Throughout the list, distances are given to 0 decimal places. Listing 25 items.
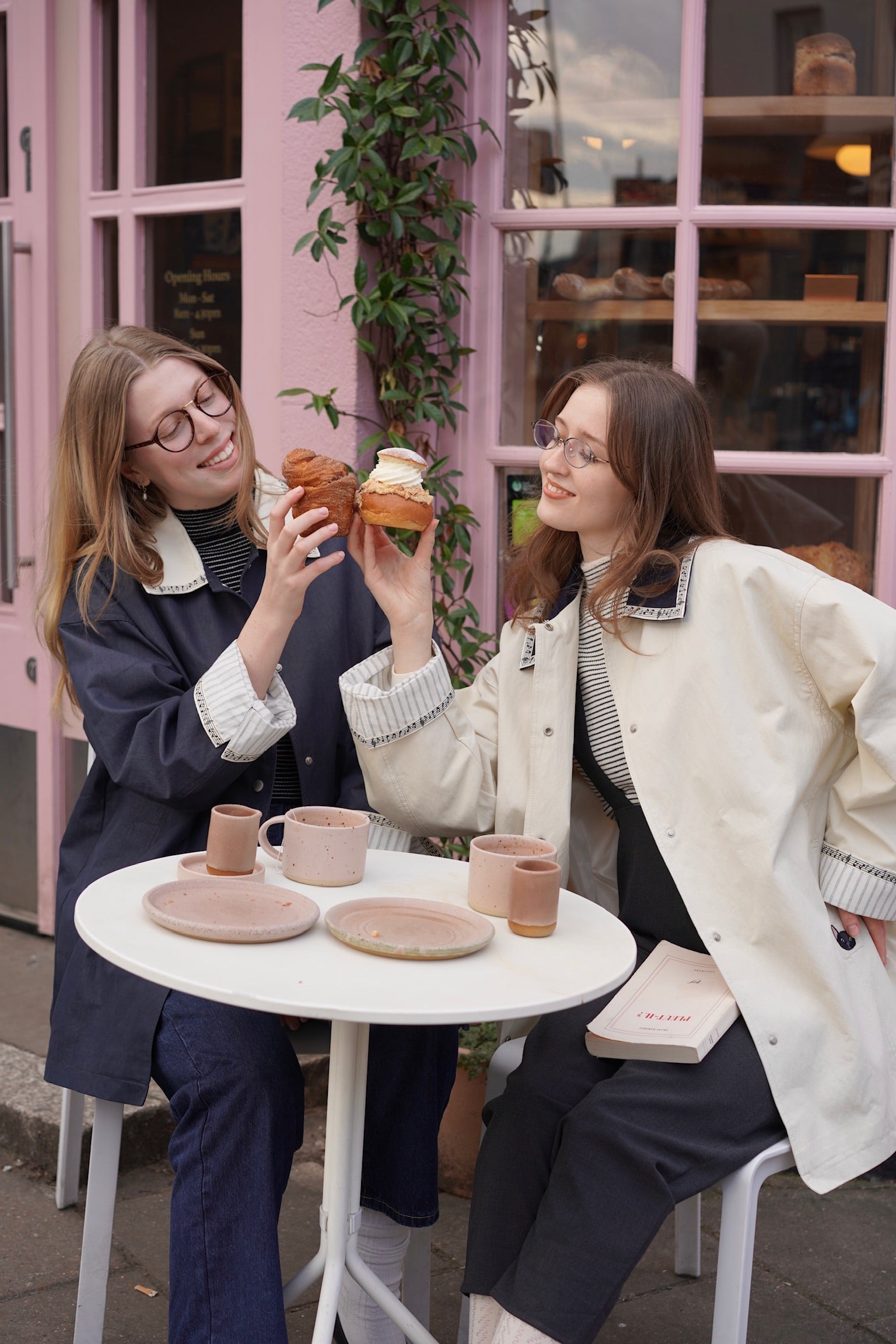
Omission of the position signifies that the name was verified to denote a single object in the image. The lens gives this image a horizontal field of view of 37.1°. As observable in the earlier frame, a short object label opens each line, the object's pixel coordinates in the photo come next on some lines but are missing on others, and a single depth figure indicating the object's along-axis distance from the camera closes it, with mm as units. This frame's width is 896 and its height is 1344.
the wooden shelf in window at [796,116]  3029
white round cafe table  1530
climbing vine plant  3076
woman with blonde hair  1922
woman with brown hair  1890
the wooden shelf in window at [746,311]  3104
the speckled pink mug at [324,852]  1973
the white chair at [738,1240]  1864
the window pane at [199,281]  3611
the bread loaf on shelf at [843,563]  3109
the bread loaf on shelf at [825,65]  3012
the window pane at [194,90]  3553
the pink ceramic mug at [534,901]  1794
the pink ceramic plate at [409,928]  1686
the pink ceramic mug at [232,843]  1923
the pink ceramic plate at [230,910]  1706
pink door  3906
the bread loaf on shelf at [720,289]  3139
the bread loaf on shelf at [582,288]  3236
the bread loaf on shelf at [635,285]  3191
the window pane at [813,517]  3123
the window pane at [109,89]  3803
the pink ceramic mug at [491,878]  1881
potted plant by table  2840
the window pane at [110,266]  3869
